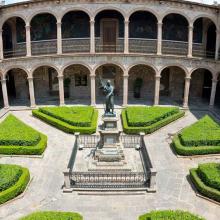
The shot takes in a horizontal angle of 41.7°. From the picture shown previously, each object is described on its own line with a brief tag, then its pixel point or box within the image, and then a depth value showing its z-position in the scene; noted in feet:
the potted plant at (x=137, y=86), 100.63
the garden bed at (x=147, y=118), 71.41
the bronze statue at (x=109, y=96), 53.62
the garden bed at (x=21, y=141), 59.88
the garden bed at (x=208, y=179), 44.63
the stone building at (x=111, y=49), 86.17
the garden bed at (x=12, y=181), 44.39
